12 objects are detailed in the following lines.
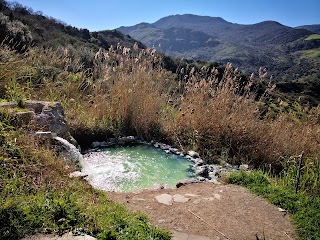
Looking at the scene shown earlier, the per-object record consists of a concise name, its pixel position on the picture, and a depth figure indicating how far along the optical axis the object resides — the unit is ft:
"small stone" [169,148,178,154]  19.62
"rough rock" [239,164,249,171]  16.39
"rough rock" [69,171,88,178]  11.37
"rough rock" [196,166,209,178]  15.97
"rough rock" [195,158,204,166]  17.70
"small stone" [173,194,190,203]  11.49
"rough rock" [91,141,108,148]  19.53
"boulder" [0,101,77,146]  15.51
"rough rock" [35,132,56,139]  13.10
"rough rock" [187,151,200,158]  18.86
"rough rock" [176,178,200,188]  13.71
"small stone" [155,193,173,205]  11.31
